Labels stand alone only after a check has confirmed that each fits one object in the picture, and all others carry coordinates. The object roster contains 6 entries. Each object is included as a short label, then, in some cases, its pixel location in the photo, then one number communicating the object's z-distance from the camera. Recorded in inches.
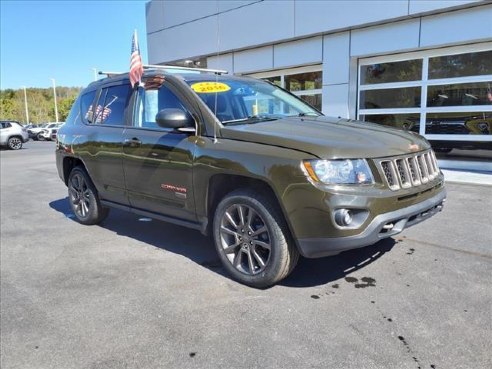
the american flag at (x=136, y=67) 182.1
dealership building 358.9
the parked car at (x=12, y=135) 972.9
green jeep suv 123.0
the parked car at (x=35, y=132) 1563.7
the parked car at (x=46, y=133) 1518.5
